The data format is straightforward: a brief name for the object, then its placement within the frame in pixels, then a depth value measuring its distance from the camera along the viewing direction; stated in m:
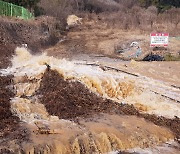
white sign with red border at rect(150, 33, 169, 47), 28.88
